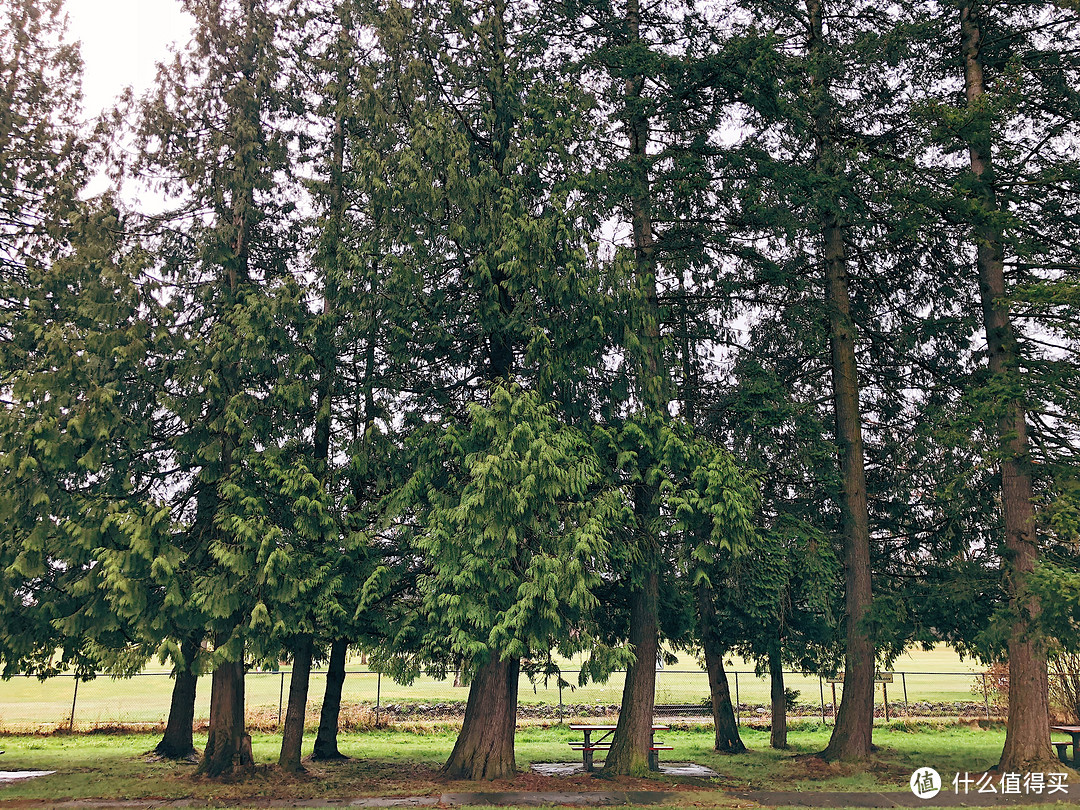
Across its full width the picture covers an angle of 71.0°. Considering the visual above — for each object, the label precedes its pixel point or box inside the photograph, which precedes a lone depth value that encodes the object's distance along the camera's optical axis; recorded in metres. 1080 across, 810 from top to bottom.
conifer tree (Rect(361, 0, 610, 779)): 10.66
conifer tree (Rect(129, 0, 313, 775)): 11.32
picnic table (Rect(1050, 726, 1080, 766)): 12.85
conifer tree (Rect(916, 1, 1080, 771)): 11.90
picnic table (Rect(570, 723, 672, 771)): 13.09
